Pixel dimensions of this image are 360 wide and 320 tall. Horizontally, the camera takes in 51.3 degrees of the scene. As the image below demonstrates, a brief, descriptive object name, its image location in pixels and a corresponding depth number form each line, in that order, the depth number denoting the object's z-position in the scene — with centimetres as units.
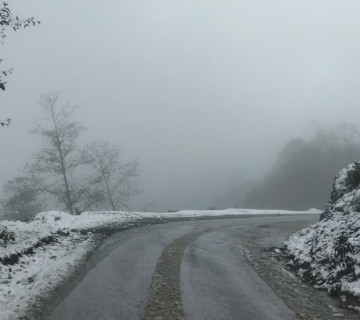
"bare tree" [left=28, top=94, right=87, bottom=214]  2931
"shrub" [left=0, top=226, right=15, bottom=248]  1054
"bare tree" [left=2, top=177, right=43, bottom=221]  3997
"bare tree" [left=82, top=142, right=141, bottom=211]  3556
